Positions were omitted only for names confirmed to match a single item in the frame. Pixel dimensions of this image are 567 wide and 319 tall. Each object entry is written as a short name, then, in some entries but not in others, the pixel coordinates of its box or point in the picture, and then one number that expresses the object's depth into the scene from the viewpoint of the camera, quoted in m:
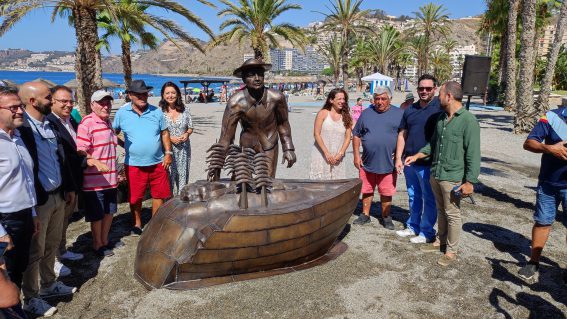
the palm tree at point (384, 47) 36.12
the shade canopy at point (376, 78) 22.54
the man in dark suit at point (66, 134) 3.38
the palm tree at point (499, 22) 22.31
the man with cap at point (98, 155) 3.67
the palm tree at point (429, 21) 33.97
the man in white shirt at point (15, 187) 2.30
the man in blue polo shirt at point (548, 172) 3.24
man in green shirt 3.50
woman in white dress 4.55
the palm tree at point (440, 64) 50.16
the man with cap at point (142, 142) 4.11
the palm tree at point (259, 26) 16.59
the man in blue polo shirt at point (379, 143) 4.45
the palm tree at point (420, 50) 42.44
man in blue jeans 4.10
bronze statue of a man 3.75
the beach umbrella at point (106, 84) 16.61
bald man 2.78
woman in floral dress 4.67
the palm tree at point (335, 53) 38.14
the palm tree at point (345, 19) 22.23
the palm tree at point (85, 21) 8.13
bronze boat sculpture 3.03
